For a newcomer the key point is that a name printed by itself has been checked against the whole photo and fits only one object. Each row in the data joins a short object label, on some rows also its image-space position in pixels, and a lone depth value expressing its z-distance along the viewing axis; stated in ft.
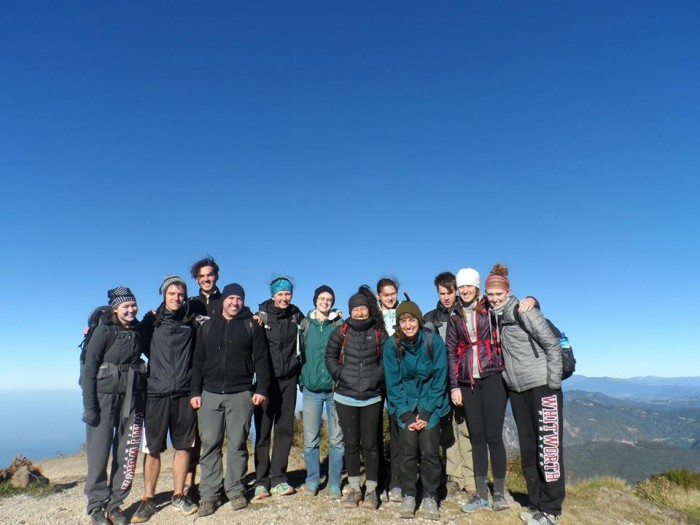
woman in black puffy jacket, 19.56
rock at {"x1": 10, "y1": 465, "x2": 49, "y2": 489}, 29.14
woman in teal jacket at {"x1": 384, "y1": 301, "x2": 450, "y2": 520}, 18.53
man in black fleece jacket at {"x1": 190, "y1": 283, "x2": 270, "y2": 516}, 19.44
